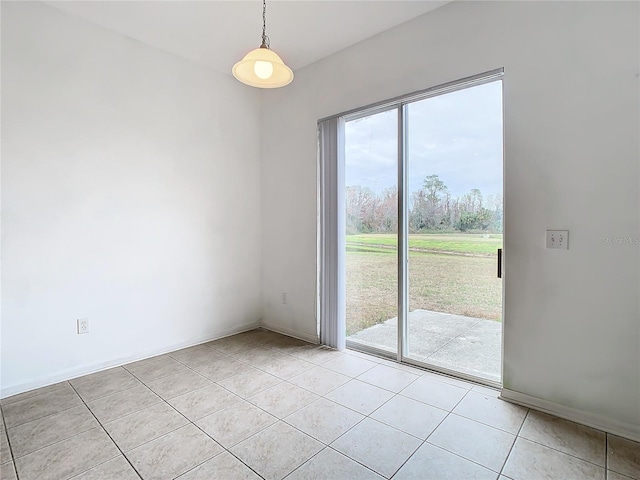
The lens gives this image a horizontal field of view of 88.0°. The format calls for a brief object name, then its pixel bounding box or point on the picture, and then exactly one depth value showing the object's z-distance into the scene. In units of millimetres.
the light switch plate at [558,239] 2111
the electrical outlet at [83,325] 2773
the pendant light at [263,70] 1912
